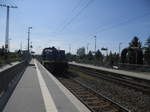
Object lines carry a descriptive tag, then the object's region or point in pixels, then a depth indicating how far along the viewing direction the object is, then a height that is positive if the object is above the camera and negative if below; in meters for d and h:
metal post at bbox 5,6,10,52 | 16.63 +3.01
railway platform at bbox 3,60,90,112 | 3.75 -1.66
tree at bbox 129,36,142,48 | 49.14 +6.60
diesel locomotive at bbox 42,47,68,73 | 14.56 -0.47
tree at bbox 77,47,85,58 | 81.64 +4.07
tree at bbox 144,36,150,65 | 36.69 +1.91
